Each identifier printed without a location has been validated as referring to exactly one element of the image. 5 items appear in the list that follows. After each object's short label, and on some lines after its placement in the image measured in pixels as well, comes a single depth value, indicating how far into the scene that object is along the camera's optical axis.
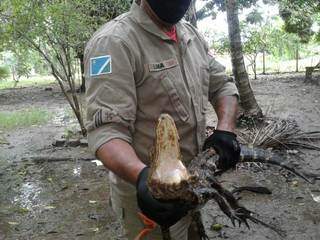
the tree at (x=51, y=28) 5.52
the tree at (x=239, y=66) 5.70
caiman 0.98
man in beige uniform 1.29
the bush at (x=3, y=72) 13.27
